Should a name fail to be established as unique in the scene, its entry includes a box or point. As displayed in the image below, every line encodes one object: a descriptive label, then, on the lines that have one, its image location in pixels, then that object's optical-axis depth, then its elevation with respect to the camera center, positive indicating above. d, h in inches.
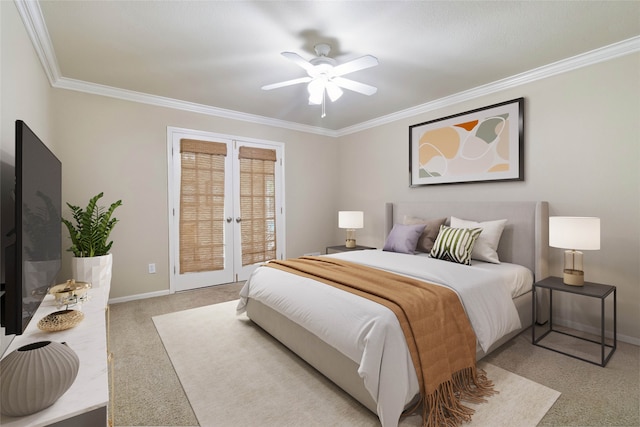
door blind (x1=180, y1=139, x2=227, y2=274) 161.5 +2.6
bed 62.4 -28.8
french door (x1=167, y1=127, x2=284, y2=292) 160.1 +2.6
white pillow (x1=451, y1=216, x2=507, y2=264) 119.3 -13.0
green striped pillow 115.4 -13.7
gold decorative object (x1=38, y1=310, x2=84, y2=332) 58.8 -21.7
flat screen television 45.4 -4.3
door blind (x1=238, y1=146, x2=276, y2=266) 181.8 +4.0
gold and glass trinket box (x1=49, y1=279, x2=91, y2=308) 69.5 -20.0
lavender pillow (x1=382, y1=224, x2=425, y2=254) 137.4 -13.3
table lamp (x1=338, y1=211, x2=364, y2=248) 180.1 -6.0
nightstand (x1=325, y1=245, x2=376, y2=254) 181.5 -23.2
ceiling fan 93.2 +45.6
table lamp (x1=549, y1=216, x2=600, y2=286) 92.0 -8.8
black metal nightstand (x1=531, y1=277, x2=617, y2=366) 88.7 -25.2
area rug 66.7 -45.5
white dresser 37.4 -24.8
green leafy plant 114.3 -8.6
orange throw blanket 65.7 -30.5
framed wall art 128.8 +29.8
